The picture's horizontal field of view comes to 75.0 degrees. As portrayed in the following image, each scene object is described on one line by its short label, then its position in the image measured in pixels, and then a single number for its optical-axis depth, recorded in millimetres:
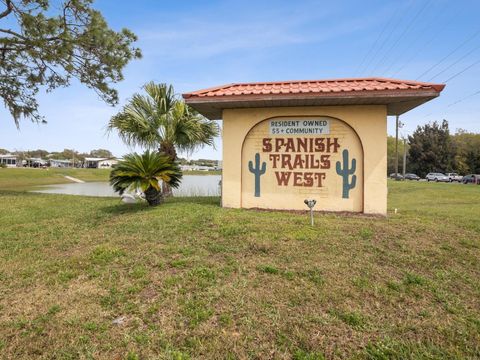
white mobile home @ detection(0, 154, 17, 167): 92000
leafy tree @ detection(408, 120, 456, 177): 47844
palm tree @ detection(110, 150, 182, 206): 7258
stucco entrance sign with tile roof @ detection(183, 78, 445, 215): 6852
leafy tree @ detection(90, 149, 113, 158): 133950
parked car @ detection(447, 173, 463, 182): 41159
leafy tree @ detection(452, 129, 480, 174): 45688
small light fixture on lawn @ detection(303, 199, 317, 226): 5695
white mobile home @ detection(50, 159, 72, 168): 107812
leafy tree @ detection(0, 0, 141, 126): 11039
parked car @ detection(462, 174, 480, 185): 35647
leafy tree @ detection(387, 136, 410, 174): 62281
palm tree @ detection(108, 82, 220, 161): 10984
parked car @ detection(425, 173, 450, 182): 41250
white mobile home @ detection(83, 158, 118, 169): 99125
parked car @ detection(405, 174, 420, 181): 47162
